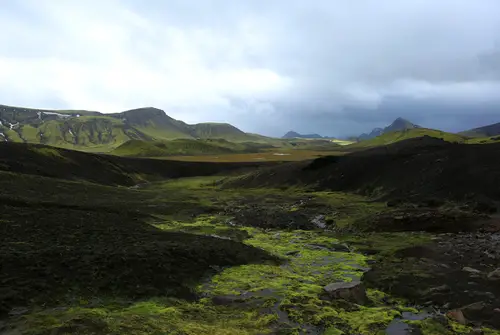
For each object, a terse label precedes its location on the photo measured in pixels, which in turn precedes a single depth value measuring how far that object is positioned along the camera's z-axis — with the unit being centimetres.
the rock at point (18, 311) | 1918
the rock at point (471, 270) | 2822
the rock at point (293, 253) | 3706
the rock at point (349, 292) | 2392
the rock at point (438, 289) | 2491
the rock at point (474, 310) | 2103
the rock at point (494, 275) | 2654
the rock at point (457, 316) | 2056
